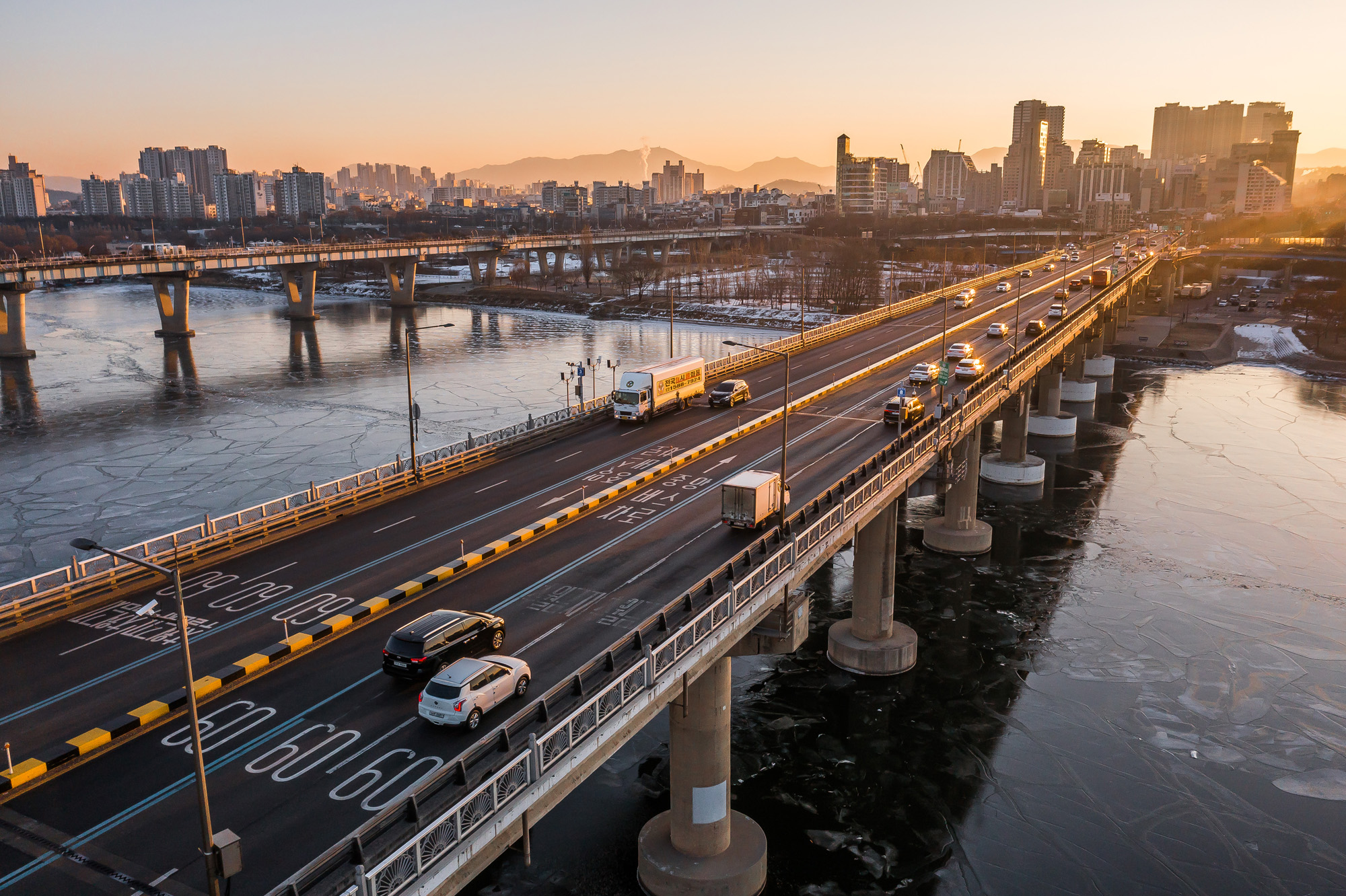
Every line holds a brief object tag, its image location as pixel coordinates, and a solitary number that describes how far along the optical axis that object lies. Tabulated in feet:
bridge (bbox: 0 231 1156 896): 55.26
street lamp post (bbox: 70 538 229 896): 46.29
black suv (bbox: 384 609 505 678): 72.49
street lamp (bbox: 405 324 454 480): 128.77
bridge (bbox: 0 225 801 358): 365.40
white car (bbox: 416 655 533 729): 65.36
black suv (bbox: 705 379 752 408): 176.76
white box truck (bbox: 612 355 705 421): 163.53
